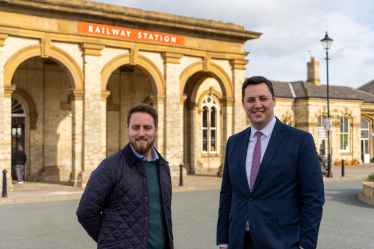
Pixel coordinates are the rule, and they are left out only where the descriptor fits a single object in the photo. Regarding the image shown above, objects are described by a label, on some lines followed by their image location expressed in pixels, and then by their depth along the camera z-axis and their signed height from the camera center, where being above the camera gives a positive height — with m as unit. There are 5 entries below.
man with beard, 3.11 -0.48
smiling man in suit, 3.00 -0.37
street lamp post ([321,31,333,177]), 21.88 +4.65
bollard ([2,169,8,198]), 13.75 -1.86
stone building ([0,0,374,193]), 16.78 +2.53
